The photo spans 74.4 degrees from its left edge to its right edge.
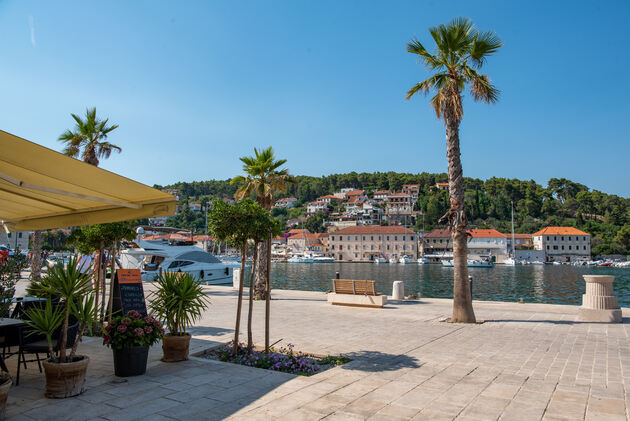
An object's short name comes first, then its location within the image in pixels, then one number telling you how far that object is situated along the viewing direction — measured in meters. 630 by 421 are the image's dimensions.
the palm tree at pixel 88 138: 17.70
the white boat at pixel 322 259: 105.31
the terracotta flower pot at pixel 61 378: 4.64
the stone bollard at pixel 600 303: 10.88
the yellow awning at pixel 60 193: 4.18
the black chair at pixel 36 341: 5.07
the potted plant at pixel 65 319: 4.62
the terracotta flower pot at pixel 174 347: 6.34
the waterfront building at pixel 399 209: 150.25
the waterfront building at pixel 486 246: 102.50
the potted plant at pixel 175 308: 6.36
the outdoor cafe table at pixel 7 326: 5.41
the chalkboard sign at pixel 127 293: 7.41
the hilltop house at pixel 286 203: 188.50
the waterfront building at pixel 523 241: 110.56
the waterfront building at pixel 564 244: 105.44
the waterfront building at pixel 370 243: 107.38
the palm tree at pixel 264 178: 17.44
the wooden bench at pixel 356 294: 14.12
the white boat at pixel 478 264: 83.01
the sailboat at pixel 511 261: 94.47
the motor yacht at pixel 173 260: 32.12
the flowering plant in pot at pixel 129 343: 5.46
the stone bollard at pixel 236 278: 23.78
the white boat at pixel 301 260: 104.31
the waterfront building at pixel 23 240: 87.27
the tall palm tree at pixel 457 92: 11.09
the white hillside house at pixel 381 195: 174.62
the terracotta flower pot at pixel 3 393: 3.92
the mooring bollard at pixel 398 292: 16.53
